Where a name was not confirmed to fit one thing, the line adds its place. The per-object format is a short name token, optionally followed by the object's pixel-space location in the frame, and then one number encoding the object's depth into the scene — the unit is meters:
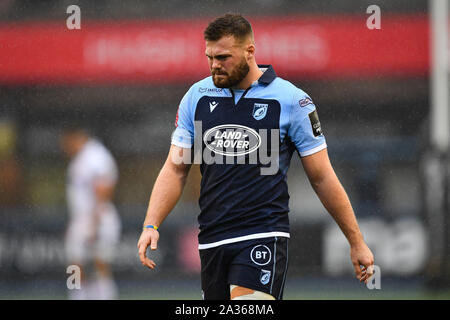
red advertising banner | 13.68
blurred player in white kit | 10.19
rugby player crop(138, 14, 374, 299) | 4.32
